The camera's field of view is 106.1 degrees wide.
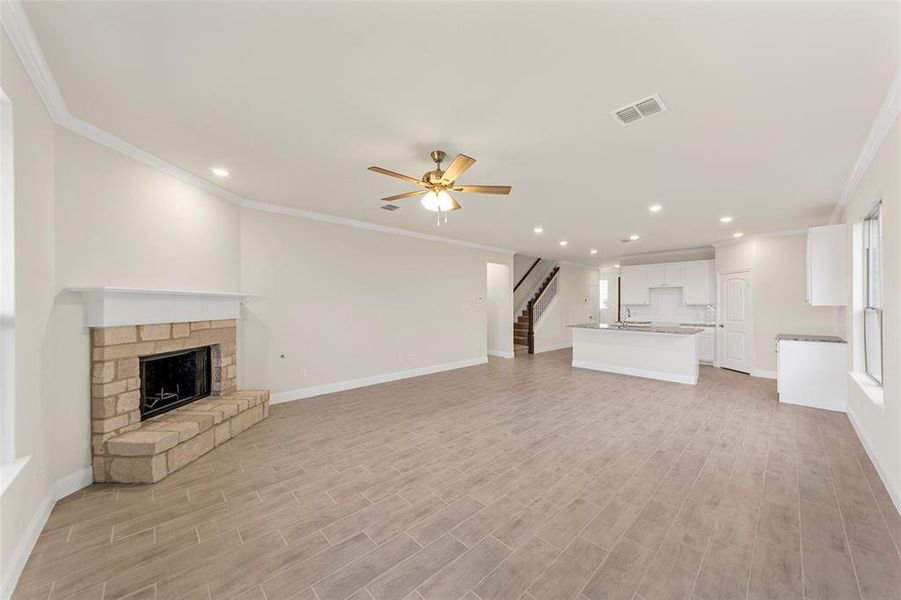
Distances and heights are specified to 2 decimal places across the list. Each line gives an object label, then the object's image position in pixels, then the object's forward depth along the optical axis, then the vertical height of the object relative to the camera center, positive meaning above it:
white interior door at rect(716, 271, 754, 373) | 6.86 -0.47
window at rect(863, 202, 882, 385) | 3.51 +0.04
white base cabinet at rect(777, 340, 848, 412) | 4.52 -1.02
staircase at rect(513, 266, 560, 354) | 9.86 -0.67
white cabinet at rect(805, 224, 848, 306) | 4.31 +0.45
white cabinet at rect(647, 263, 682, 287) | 8.31 +0.63
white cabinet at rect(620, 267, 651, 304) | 8.91 +0.40
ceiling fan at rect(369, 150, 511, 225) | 2.87 +1.00
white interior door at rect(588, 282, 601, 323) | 11.51 -0.05
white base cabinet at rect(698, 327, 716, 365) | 7.75 -1.06
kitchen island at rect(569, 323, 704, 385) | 6.01 -0.98
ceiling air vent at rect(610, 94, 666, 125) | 2.26 +1.33
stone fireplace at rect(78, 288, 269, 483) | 2.72 -0.90
